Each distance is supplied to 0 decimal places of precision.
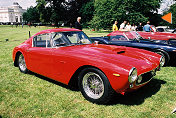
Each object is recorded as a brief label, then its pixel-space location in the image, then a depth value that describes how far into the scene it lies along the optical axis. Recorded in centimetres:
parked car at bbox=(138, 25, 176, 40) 824
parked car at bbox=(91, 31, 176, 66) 579
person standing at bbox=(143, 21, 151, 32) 1096
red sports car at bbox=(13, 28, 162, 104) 280
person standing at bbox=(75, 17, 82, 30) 872
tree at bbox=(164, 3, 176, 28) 3995
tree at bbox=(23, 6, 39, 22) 8014
